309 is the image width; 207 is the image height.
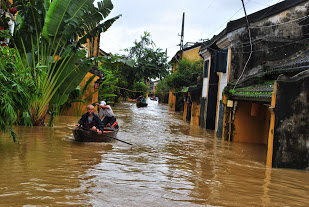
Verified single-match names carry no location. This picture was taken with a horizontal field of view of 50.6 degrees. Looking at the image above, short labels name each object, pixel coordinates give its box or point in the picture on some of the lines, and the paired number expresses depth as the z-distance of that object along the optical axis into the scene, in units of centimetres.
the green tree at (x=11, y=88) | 693
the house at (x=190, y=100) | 2280
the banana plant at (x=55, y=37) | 1217
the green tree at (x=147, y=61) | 4294
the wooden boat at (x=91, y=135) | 1063
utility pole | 3967
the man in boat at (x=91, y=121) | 1100
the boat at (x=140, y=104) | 4494
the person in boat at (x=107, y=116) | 1277
